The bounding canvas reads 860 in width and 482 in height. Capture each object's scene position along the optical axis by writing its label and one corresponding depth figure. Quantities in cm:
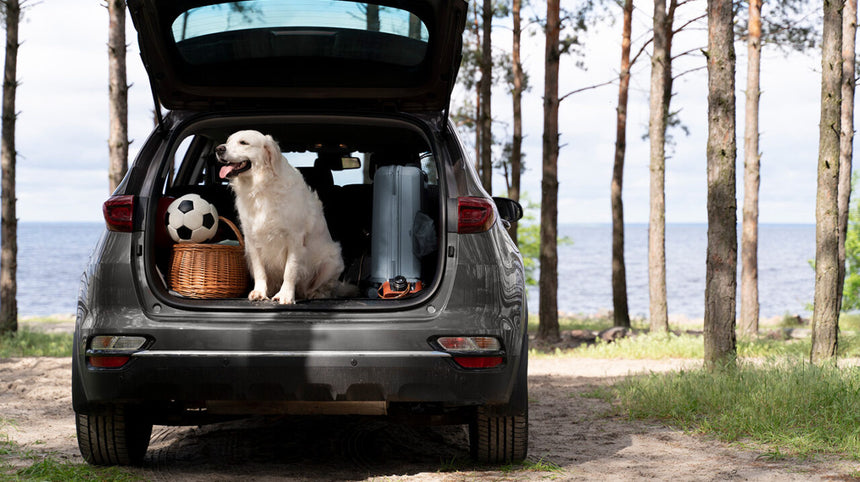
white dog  501
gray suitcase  507
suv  399
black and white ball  484
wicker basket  461
